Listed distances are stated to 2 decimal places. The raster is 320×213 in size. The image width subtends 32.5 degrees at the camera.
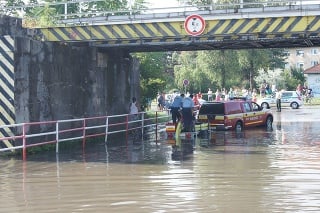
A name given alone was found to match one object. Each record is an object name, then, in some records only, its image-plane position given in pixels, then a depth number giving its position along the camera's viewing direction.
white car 48.94
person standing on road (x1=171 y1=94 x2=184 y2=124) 21.25
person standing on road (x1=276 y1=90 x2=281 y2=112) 42.84
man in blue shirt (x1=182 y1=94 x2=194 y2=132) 21.00
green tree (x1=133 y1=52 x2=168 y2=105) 32.09
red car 24.17
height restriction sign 19.31
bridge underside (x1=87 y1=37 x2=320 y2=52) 20.72
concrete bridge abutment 16.39
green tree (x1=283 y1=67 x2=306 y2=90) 81.31
